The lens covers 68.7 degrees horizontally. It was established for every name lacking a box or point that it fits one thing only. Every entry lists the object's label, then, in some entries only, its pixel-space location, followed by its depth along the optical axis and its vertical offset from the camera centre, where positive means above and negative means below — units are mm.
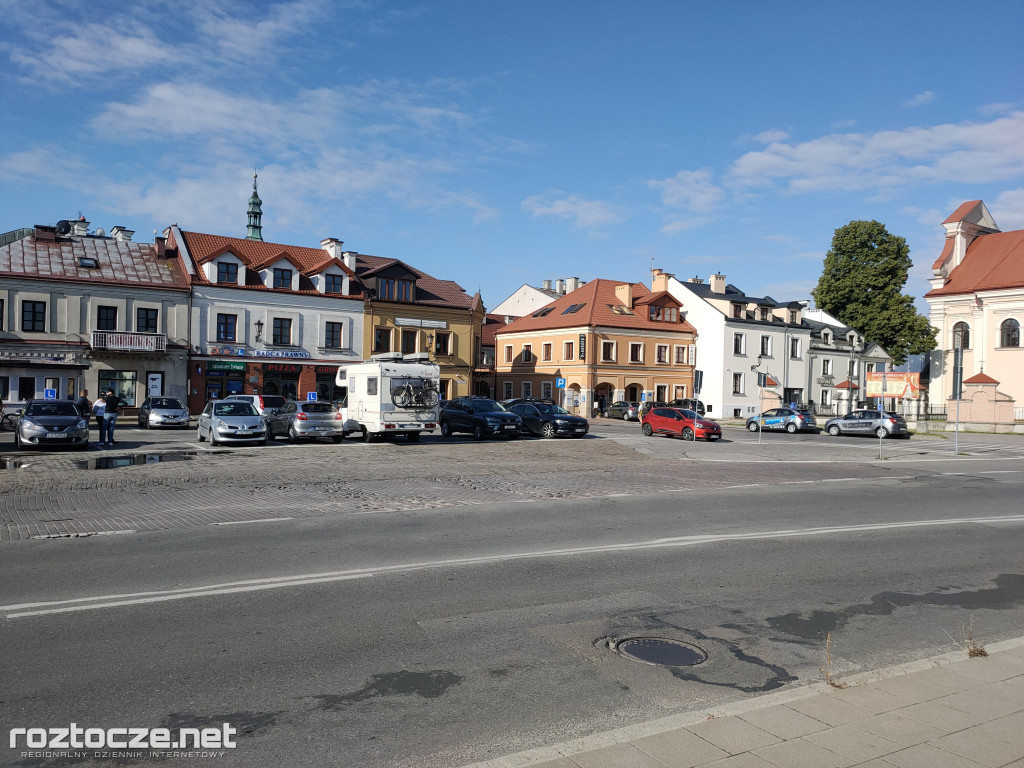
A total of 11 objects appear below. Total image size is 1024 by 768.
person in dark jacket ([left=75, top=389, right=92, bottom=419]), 24808 -1138
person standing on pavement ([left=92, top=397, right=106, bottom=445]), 24531 -1219
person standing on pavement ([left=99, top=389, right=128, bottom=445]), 24297 -1368
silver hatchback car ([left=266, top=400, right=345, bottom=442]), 26859 -1583
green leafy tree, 63562 +9043
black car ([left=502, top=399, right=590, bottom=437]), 31984 -1573
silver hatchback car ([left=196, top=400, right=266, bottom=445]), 24969 -1574
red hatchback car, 33906 -1718
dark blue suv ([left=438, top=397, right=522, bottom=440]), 30344 -1496
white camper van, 26484 -600
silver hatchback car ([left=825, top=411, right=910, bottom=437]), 38531 -1698
